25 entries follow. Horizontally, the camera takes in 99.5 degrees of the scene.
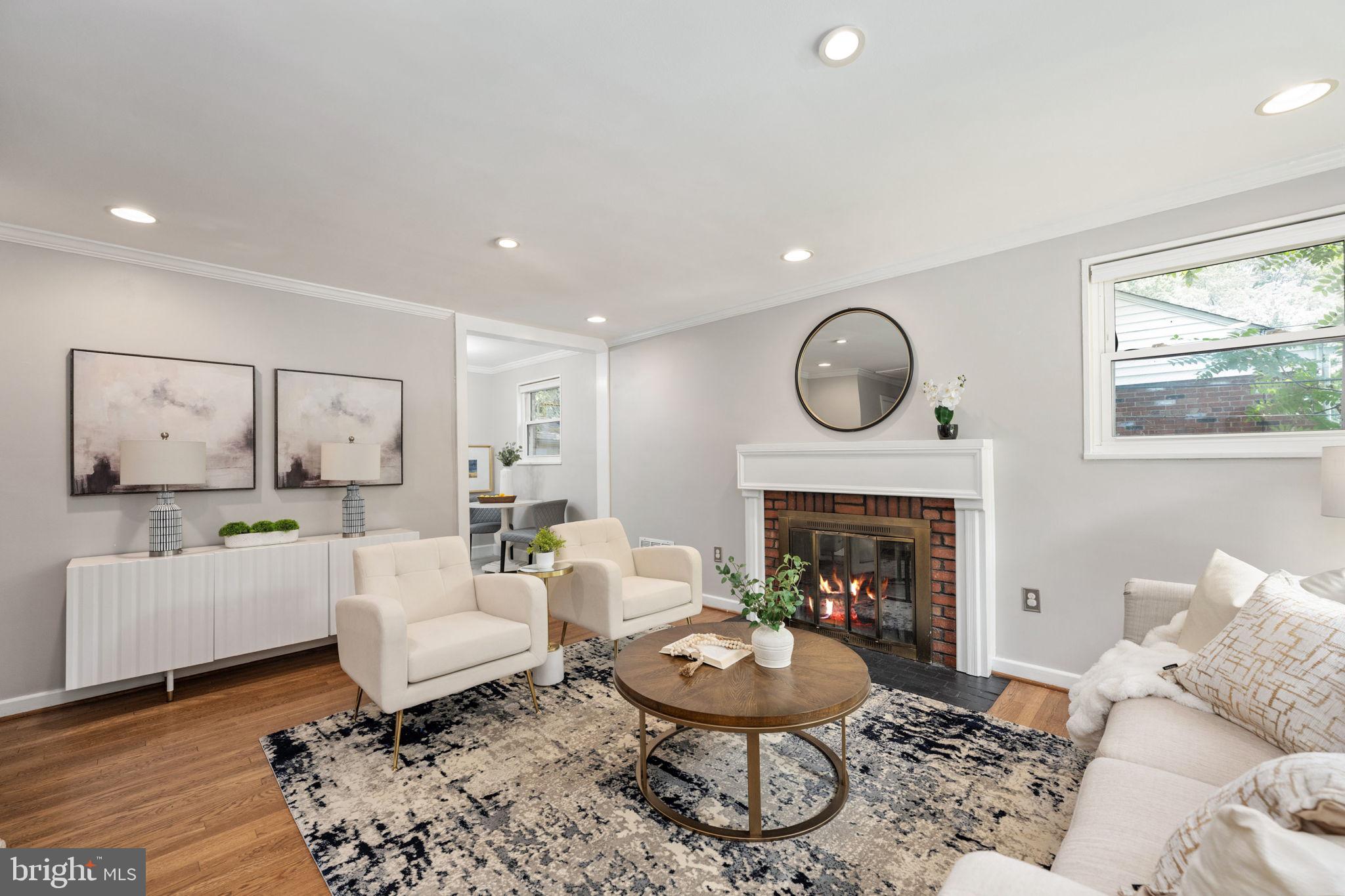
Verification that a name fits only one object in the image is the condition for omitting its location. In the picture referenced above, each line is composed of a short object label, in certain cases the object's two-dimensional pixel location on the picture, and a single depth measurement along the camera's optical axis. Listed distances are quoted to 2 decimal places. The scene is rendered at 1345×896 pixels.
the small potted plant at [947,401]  3.18
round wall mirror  3.57
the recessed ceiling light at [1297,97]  1.85
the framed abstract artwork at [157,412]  3.00
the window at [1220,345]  2.38
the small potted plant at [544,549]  3.16
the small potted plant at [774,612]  2.08
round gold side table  3.05
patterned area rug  1.68
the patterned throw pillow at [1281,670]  1.31
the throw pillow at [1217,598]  1.82
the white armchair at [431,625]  2.29
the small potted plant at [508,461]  6.88
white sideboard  2.80
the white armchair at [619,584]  3.12
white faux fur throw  1.72
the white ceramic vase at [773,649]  2.11
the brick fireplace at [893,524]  3.13
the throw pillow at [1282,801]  0.71
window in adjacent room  6.46
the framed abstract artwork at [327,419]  3.63
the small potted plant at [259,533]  3.28
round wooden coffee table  1.74
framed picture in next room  7.09
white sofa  0.90
